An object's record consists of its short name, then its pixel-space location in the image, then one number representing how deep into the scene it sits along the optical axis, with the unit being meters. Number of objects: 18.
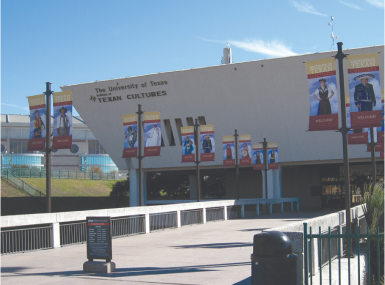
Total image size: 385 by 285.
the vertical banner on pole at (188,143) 32.00
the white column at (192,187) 63.66
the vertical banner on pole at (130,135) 26.23
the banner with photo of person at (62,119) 19.17
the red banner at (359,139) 25.53
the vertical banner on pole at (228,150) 36.41
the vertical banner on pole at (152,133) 25.70
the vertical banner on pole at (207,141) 31.91
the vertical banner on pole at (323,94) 13.66
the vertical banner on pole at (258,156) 40.09
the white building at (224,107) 42.84
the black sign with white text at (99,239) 9.88
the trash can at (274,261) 6.07
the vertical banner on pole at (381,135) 25.47
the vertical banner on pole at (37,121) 19.50
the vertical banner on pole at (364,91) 13.66
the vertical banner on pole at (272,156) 40.28
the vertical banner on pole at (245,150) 37.28
